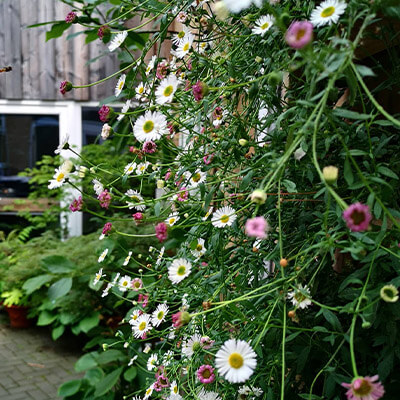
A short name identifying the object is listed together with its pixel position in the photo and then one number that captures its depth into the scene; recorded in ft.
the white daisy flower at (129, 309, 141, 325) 3.30
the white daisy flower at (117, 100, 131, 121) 3.13
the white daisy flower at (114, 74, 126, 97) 3.32
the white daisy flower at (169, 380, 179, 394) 2.72
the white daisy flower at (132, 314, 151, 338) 3.14
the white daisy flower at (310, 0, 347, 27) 1.93
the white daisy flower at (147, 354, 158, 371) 3.23
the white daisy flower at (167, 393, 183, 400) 2.65
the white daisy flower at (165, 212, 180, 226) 3.15
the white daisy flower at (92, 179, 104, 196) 3.29
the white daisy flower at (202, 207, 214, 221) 2.80
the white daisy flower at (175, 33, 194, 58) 3.01
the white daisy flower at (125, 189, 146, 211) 3.24
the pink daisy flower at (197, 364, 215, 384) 2.46
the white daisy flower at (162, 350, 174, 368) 3.09
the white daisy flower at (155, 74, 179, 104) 2.44
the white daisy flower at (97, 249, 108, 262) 3.57
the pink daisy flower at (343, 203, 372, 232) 1.56
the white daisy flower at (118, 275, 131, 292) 3.43
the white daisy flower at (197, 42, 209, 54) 3.57
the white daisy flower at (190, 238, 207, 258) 3.29
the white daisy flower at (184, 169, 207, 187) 3.02
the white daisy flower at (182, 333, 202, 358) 2.55
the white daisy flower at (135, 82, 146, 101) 3.31
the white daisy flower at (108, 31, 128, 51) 3.12
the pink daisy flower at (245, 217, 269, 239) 1.65
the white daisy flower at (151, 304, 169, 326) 3.06
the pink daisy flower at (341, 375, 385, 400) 1.60
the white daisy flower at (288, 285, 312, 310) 2.07
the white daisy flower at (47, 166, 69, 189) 3.01
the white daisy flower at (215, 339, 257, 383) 1.82
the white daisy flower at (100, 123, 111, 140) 3.32
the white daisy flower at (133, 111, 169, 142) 2.56
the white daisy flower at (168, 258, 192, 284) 2.79
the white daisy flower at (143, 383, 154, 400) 3.10
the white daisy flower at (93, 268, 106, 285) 3.62
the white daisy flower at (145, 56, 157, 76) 3.11
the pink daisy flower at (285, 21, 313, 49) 1.57
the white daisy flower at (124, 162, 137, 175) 3.46
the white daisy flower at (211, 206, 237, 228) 2.56
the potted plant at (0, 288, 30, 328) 11.24
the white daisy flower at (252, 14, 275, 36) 2.44
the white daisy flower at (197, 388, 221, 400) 2.50
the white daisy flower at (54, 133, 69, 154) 3.17
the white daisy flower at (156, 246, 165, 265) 3.42
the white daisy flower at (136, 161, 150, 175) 3.43
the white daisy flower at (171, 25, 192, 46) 3.17
